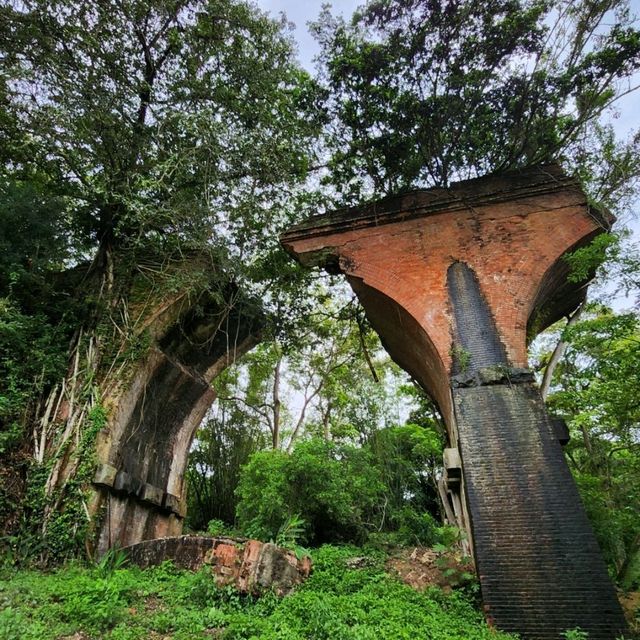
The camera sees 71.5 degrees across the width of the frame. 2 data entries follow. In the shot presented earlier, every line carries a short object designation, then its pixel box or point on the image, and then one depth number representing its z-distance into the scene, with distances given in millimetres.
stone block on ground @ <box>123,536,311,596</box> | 4957
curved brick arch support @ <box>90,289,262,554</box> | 6879
